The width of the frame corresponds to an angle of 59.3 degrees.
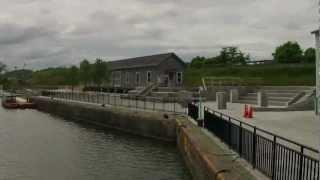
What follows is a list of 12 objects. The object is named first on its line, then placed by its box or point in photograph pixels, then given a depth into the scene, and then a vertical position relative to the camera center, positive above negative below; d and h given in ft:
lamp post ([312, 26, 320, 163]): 51.87 -1.10
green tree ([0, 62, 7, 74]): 338.75 +20.24
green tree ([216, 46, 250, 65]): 183.18 +18.63
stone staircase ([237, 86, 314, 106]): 62.89 -2.73
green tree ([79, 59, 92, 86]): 151.50 +6.53
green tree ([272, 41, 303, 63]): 153.20 +19.03
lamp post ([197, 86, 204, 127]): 43.28 -5.14
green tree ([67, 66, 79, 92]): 177.31 +4.70
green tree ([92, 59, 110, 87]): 140.17 +5.93
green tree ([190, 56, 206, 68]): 180.85 +15.35
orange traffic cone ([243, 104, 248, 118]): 47.56 -4.93
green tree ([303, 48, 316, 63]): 140.17 +15.17
